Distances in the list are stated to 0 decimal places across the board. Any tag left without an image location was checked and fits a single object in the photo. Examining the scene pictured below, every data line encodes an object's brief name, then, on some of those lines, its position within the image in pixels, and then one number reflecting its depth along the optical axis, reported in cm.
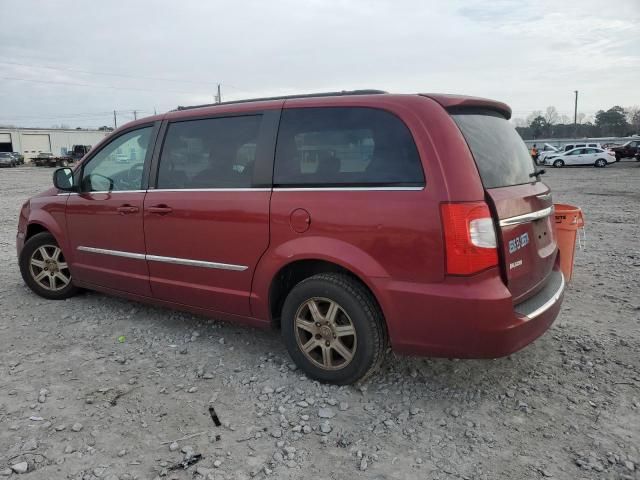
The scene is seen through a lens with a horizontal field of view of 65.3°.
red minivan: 278
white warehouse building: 6681
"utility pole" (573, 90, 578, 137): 7651
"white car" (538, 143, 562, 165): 3874
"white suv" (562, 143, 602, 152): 3709
